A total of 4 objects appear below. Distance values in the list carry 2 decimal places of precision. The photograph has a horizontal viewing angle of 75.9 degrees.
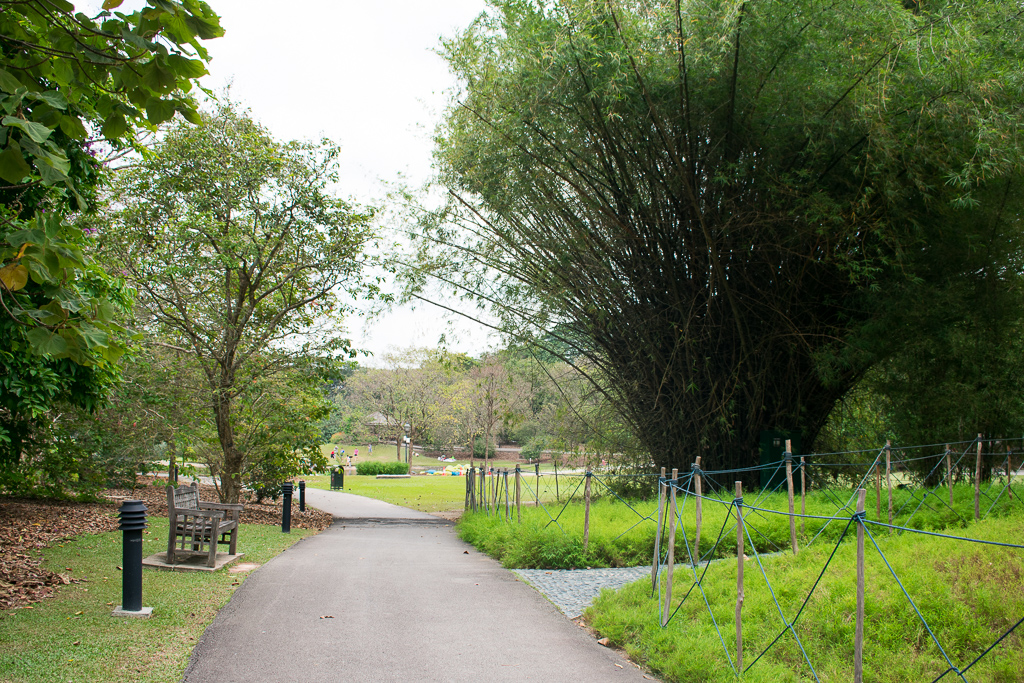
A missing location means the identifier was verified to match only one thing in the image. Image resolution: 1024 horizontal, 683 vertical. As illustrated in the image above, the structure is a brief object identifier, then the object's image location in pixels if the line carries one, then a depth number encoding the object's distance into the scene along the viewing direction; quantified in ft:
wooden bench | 21.26
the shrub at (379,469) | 97.40
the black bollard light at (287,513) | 32.91
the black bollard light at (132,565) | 14.79
